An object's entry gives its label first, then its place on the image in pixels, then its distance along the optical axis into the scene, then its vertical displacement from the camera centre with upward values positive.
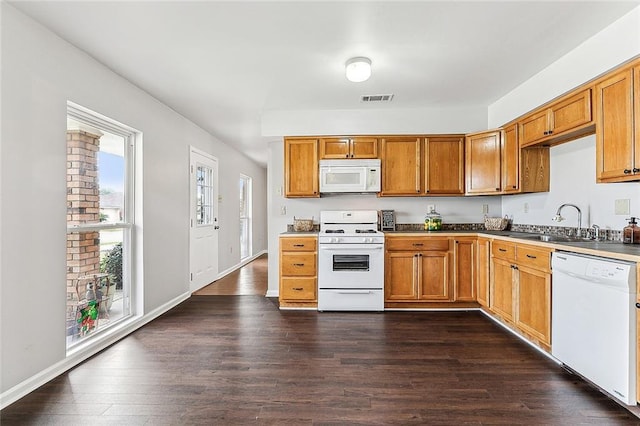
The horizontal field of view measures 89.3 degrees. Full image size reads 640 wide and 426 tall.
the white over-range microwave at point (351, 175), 4.05 +0.46
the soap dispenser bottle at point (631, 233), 2.36 -0.16
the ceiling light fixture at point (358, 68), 2.70 +1.21
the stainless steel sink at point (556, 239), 2.67 -0.24
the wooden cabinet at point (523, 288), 2.53 -0.67
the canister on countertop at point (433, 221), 4.18 -0.12
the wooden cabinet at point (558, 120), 2.54 +0.81
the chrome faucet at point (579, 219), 2.86 -0.07
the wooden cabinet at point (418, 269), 3.73 -0.67
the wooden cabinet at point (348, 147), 4.10 +0.82
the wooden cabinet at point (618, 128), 2.12 +0.58
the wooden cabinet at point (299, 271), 3.84 -0.70
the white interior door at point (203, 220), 4.64 -0.13
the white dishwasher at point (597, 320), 1.82 -0.68
